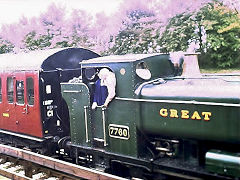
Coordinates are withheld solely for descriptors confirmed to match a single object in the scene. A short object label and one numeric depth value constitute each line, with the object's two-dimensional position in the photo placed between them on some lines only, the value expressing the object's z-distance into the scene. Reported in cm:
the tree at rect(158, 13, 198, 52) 1465
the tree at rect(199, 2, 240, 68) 1395
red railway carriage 809
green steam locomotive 487
